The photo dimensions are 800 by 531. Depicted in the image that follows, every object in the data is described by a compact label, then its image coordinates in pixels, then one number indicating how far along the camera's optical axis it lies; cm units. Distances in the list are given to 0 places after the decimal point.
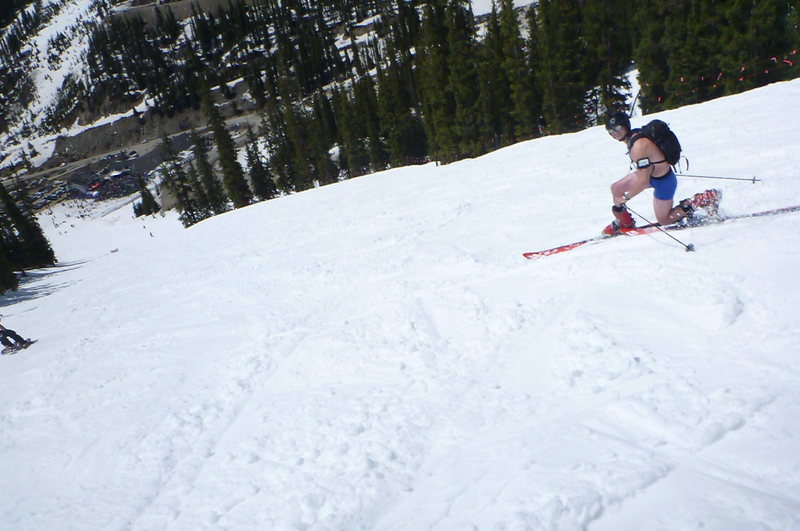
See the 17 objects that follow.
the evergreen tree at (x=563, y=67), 3497
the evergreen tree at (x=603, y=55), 3531
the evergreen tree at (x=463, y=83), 4106
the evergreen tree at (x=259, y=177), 6681
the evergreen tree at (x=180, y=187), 6950
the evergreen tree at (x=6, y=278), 3347
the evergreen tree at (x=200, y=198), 6562
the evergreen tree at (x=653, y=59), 3136
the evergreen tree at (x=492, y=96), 4034
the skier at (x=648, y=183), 634
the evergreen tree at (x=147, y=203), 8638
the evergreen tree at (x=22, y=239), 5216
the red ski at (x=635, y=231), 603
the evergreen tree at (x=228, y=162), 5541
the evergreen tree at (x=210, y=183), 6256
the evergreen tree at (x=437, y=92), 4488
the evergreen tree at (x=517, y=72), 3794
